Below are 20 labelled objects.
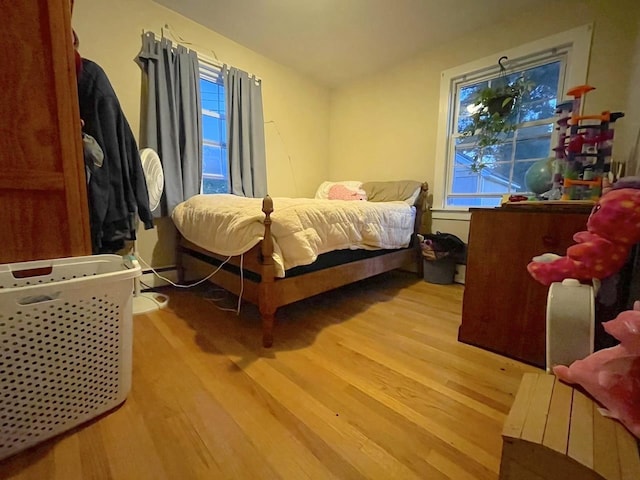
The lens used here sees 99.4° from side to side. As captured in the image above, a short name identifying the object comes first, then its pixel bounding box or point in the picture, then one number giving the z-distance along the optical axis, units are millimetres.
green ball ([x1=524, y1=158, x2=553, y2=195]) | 1551
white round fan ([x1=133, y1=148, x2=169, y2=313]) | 1798
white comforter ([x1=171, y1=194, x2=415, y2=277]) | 1343
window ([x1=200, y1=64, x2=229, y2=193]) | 2465
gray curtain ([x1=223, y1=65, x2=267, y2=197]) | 2498
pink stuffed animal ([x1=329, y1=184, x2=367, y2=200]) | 2835
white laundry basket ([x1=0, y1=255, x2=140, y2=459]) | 730
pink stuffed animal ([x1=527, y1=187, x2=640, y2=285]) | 770
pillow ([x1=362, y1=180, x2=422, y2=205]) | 2551
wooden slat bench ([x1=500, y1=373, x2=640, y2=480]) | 478
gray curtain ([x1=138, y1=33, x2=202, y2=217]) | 2035
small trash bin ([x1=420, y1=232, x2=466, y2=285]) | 2389
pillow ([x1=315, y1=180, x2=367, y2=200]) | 2861
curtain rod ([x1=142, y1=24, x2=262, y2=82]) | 2096
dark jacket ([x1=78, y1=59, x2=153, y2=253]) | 1383
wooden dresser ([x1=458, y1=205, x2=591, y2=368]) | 1158
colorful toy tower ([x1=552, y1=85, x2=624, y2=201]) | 1244
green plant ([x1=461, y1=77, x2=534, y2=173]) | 2170
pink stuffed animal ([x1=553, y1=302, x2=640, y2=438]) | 553
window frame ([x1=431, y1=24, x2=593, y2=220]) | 1893
